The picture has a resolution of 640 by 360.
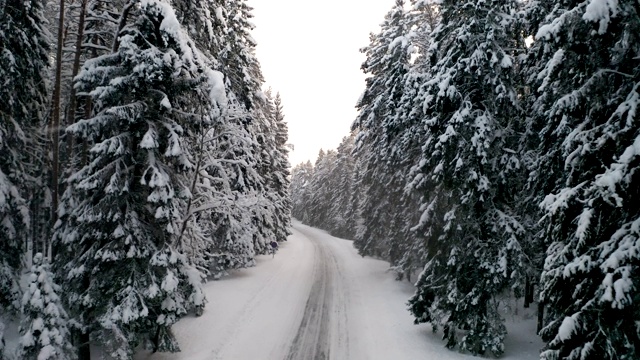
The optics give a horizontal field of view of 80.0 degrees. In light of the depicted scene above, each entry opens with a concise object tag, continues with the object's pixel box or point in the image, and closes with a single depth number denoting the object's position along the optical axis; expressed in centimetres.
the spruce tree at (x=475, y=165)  1211
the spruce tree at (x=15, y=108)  1221
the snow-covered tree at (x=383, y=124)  2183
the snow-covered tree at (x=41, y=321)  840
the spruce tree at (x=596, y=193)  634
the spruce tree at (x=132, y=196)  965
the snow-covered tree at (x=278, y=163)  3224
